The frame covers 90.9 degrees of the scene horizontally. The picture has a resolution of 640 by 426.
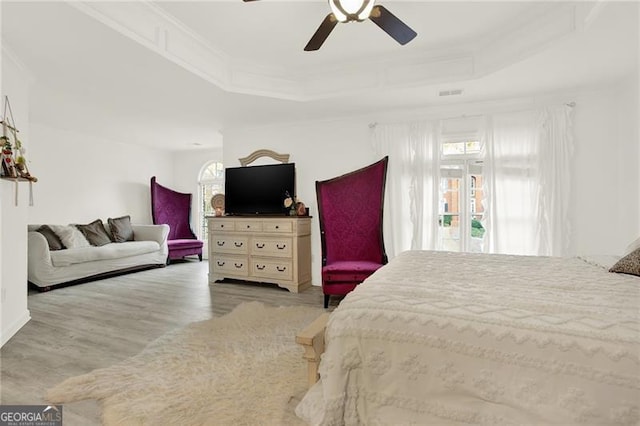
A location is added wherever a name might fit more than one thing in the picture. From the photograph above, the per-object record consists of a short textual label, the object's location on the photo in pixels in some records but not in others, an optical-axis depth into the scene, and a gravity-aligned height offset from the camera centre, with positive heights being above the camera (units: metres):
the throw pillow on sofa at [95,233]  5.13 -0.36
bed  0.97 -0.51
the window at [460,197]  3.85 +0.14
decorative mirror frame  4.62 +0.81
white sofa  4.15 -0.69
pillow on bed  1.77 -0.33
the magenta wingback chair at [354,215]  3.86 -0.07
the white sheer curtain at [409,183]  3.86 +0.32
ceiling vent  3.37 +1.25
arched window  6.88 +0.54
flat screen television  4.47 +0.33
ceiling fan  1.79 +1.19
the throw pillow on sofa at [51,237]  4.46 -0.36
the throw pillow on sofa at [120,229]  5.53 -0.31
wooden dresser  4.17 -0.55
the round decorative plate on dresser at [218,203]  4.94 +0.12
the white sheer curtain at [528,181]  3.39 +0.29
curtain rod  3.35 +1.10
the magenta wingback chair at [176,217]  6.33 -0.12
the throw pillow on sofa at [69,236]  4.59 -0.35
